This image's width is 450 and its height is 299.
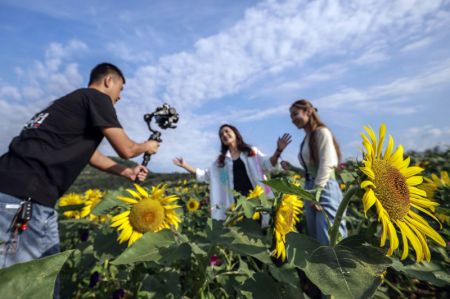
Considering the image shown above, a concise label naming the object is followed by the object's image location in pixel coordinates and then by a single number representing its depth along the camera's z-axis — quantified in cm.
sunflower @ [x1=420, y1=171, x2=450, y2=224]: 148
